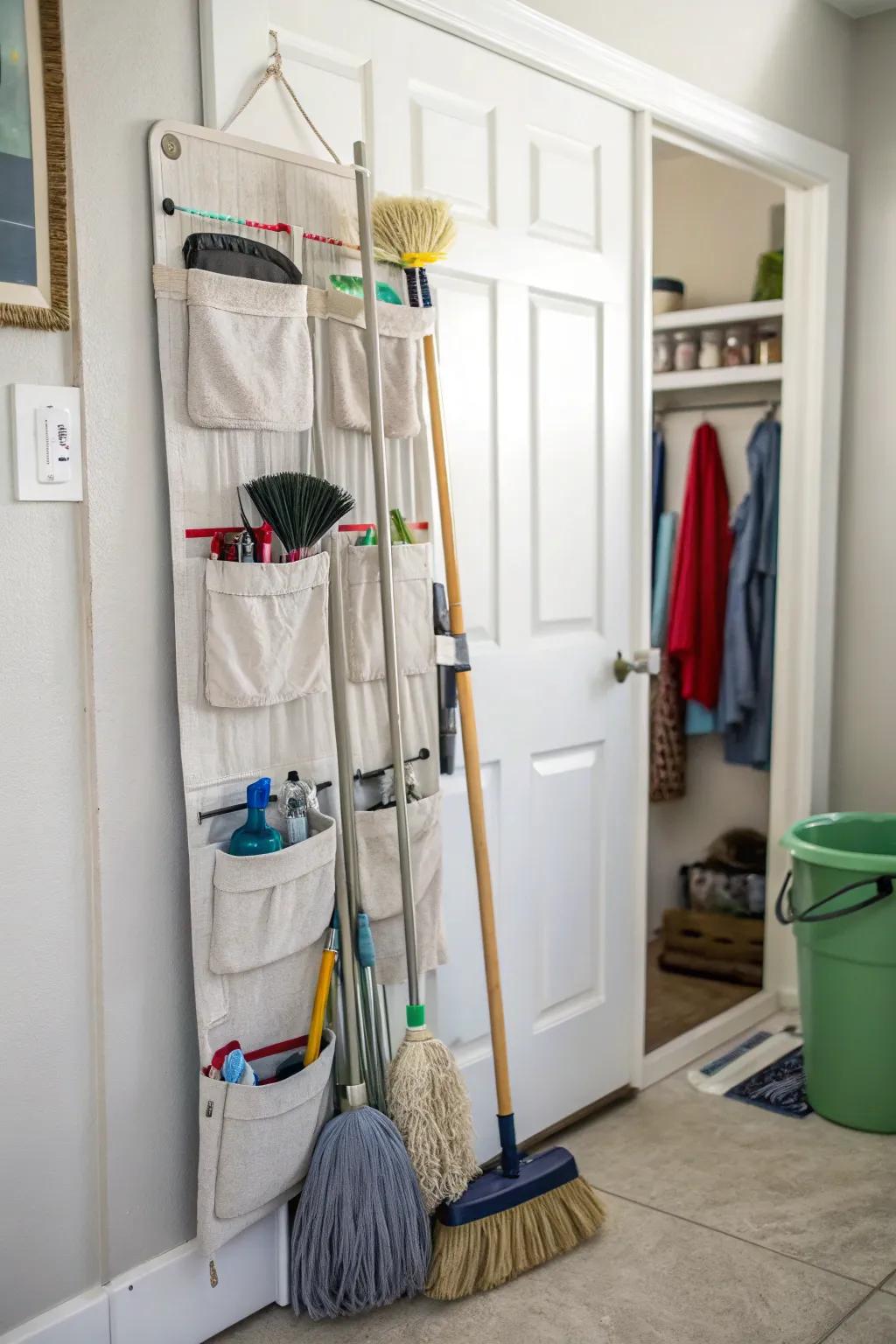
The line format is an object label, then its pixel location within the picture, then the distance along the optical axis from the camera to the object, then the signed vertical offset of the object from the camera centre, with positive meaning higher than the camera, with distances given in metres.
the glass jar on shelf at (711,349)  3.53 +0.51
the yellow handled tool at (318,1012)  1.88 -0.71
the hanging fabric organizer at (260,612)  1.75 -0.11
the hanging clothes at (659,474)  3.70 +0.17
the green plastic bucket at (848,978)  2.55 -0.93
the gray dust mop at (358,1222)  1.83 -1.01
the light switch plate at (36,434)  1.60 +0.13
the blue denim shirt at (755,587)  3.44 -0.15
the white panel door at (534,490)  2.11 +0.08
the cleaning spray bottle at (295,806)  1.85 -0.40
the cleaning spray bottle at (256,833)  1.80 -0.43
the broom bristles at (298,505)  1.79 +0.04
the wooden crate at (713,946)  3.43 -1.15
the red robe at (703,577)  3.55 -0.13
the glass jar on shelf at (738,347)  3.47 +0.51
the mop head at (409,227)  1.94 +0.48
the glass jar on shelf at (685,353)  3.58 +0.51
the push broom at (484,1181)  1.96 -1.06
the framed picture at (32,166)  1.55 +0.46
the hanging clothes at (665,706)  3.63 -0.50
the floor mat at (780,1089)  2.73 -1.24
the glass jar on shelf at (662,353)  3.64 +0.52
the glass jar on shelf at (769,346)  3.40 +0.50
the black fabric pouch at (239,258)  1.73 +0.39
